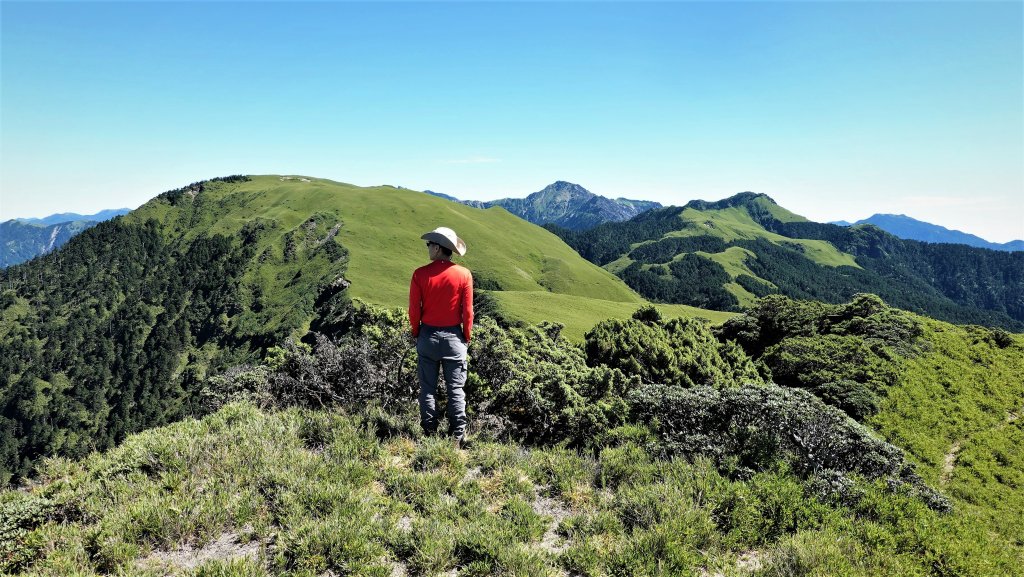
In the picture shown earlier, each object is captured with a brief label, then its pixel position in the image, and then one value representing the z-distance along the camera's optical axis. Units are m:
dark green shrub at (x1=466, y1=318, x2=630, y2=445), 10.73
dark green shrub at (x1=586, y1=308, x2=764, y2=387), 22.89
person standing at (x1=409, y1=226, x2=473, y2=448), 8.20
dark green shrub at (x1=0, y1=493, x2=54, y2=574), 5.03
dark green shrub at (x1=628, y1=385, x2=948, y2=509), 8.11
